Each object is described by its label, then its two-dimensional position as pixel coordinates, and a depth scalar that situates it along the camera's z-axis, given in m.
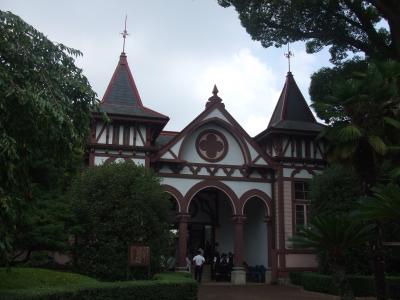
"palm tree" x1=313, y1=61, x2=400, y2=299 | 15.92
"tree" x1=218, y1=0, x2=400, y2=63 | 22.75
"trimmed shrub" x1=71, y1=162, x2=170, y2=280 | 18.25
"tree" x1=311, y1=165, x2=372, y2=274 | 20.36
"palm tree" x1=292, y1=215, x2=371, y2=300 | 14.52
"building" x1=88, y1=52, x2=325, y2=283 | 24.52
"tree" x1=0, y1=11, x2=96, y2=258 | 8.72
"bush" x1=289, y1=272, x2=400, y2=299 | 18.52
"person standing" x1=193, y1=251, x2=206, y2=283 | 23.12
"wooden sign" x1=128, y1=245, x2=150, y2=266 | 16.73
